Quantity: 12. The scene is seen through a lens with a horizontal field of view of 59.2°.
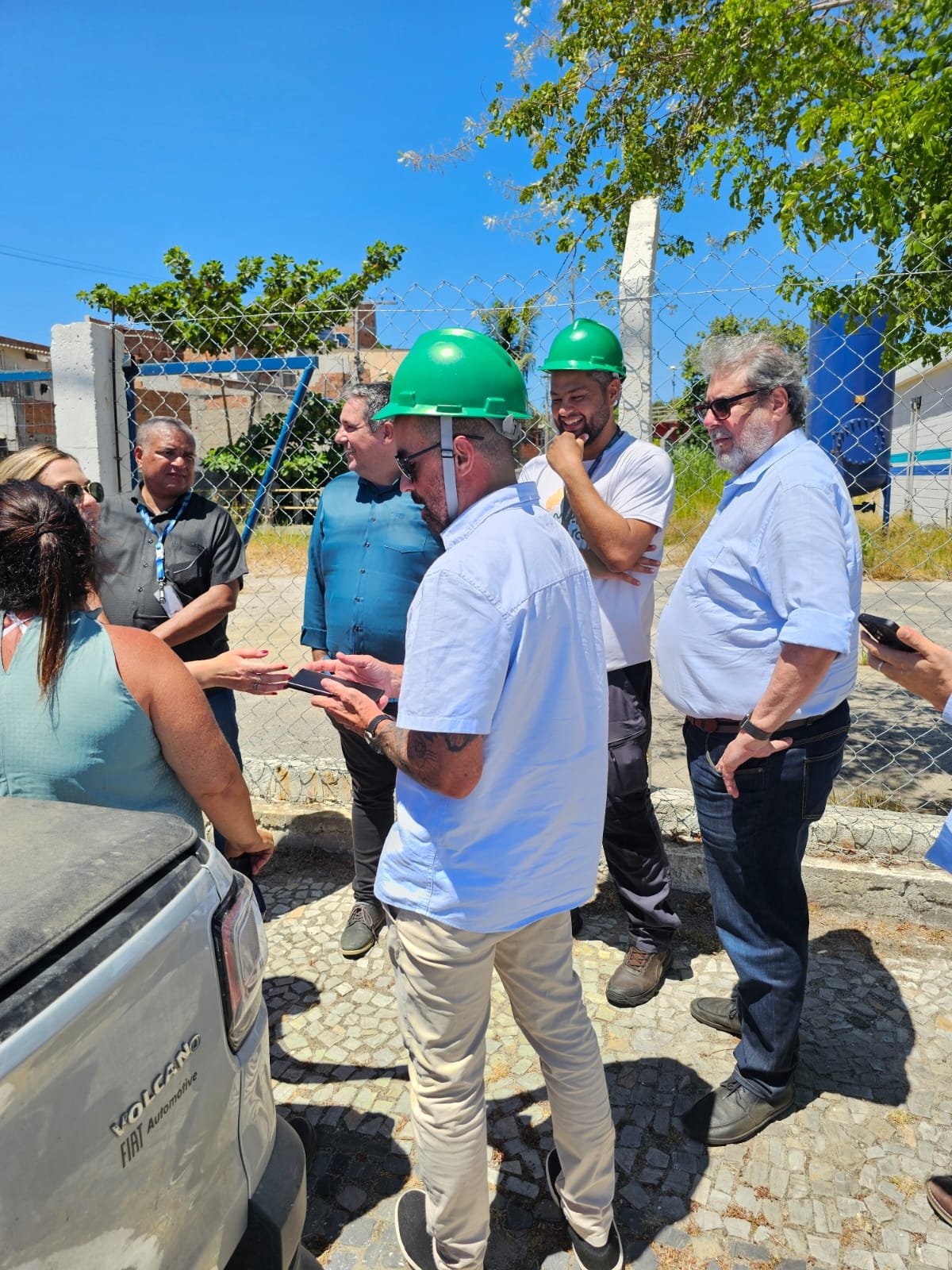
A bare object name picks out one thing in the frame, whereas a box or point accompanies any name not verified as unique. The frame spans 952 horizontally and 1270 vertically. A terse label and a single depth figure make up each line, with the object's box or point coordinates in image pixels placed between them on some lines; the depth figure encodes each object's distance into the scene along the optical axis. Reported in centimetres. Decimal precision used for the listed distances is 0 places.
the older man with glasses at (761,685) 205
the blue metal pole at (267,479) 500
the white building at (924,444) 1347
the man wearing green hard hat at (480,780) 156
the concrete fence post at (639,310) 330
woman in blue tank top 170
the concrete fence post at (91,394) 394
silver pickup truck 92
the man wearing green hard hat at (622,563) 277
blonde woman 248
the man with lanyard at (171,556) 322
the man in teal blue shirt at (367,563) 307
